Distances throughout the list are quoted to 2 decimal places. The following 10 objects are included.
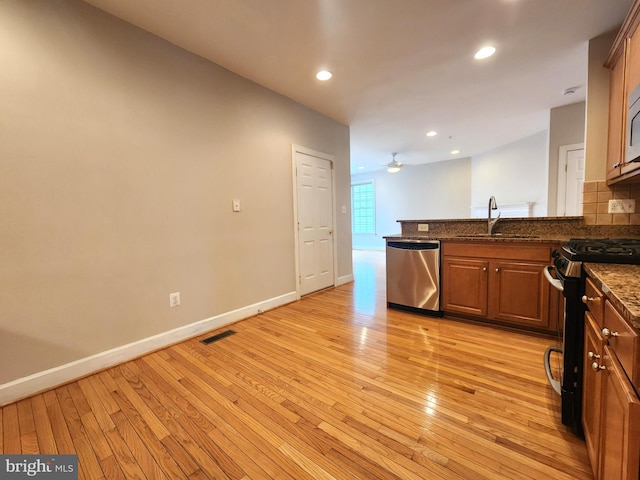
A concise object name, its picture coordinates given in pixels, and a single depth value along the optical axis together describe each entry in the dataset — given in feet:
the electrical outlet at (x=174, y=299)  8.12
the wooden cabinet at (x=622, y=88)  5.66
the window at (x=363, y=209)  29.72
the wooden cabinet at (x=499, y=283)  7.76
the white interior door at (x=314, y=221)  12.24
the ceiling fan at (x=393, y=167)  20.31
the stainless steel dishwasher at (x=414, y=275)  9.52
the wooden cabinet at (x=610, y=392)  2.36
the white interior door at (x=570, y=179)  12.23
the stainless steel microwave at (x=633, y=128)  5.17
